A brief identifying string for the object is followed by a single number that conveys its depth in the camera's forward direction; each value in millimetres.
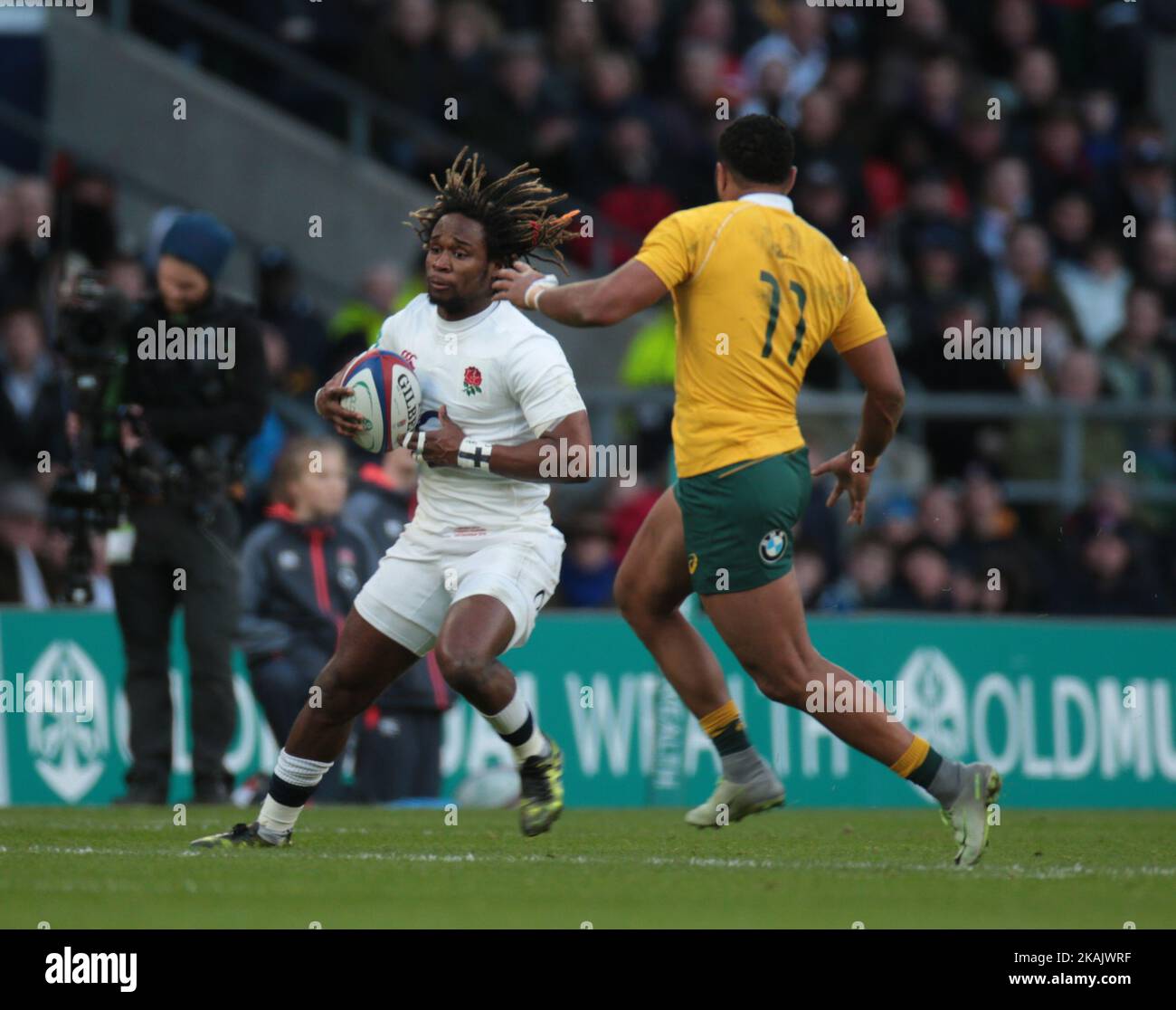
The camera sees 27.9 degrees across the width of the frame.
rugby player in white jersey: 8086
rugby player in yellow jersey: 7895
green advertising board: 12984
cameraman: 10969
